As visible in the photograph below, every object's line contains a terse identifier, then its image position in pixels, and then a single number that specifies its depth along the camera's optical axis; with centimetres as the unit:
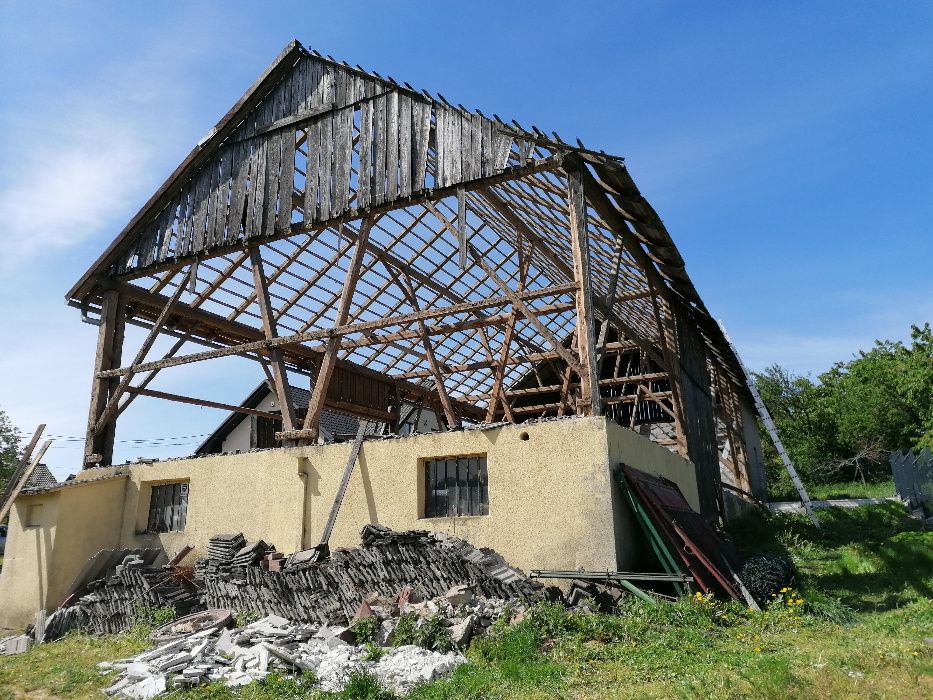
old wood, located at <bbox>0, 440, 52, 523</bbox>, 1250
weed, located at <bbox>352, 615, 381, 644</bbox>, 816
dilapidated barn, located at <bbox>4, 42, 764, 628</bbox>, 1152
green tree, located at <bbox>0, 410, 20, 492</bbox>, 3148
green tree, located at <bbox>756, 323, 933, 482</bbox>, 3425
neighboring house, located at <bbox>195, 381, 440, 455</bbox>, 2878
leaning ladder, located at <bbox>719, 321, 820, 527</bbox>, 1806
